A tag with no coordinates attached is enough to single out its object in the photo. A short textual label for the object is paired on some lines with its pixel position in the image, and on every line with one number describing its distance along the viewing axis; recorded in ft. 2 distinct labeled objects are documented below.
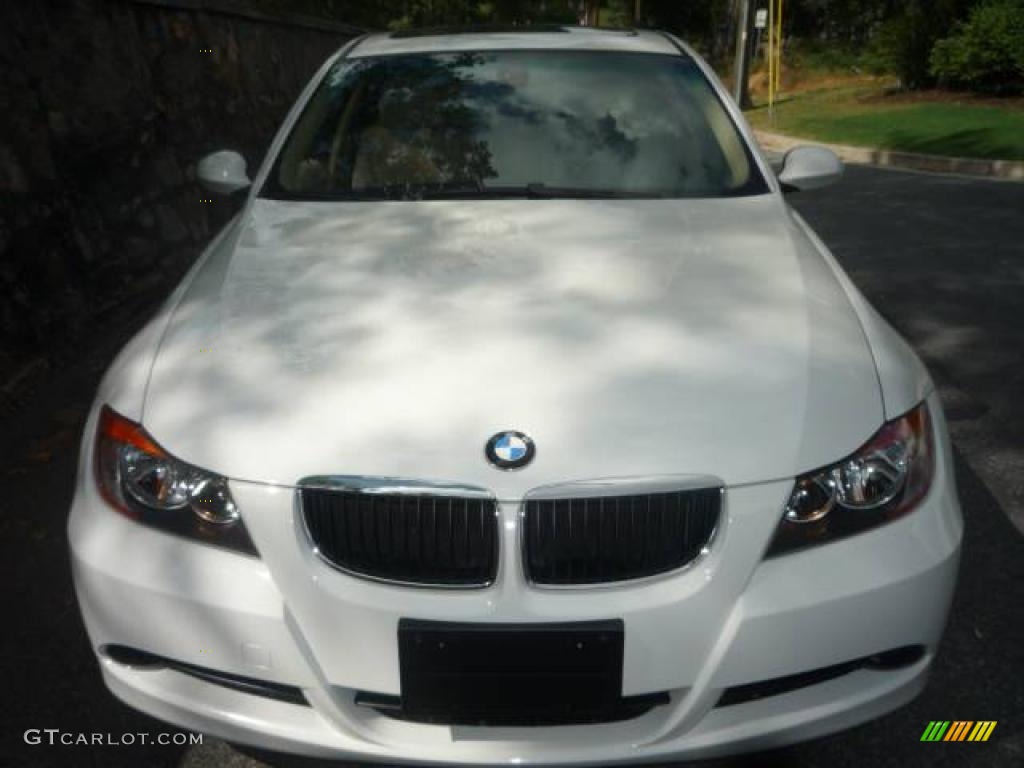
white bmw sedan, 5.68
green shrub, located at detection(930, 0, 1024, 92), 65.62
